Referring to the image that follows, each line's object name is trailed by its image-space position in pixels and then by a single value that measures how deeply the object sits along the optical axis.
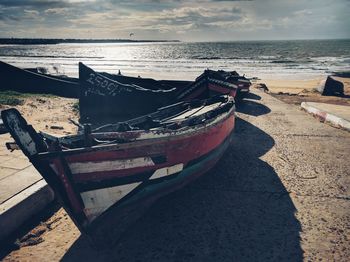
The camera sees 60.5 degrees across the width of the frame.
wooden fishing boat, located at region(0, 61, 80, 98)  14.24
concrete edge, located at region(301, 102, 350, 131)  10.21
